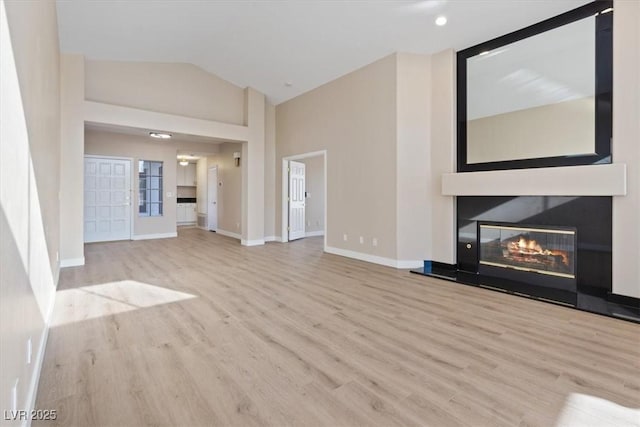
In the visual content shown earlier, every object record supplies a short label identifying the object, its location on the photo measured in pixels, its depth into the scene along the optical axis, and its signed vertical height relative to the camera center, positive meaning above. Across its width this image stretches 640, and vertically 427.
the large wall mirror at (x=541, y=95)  3.54 +1.45
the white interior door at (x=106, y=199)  7.37 +0.16
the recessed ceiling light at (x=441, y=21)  4.17 +2.53
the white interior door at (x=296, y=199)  7.92 +0.18
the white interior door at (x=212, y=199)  9.66 +0.21
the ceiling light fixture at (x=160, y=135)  6.54 +1.56
